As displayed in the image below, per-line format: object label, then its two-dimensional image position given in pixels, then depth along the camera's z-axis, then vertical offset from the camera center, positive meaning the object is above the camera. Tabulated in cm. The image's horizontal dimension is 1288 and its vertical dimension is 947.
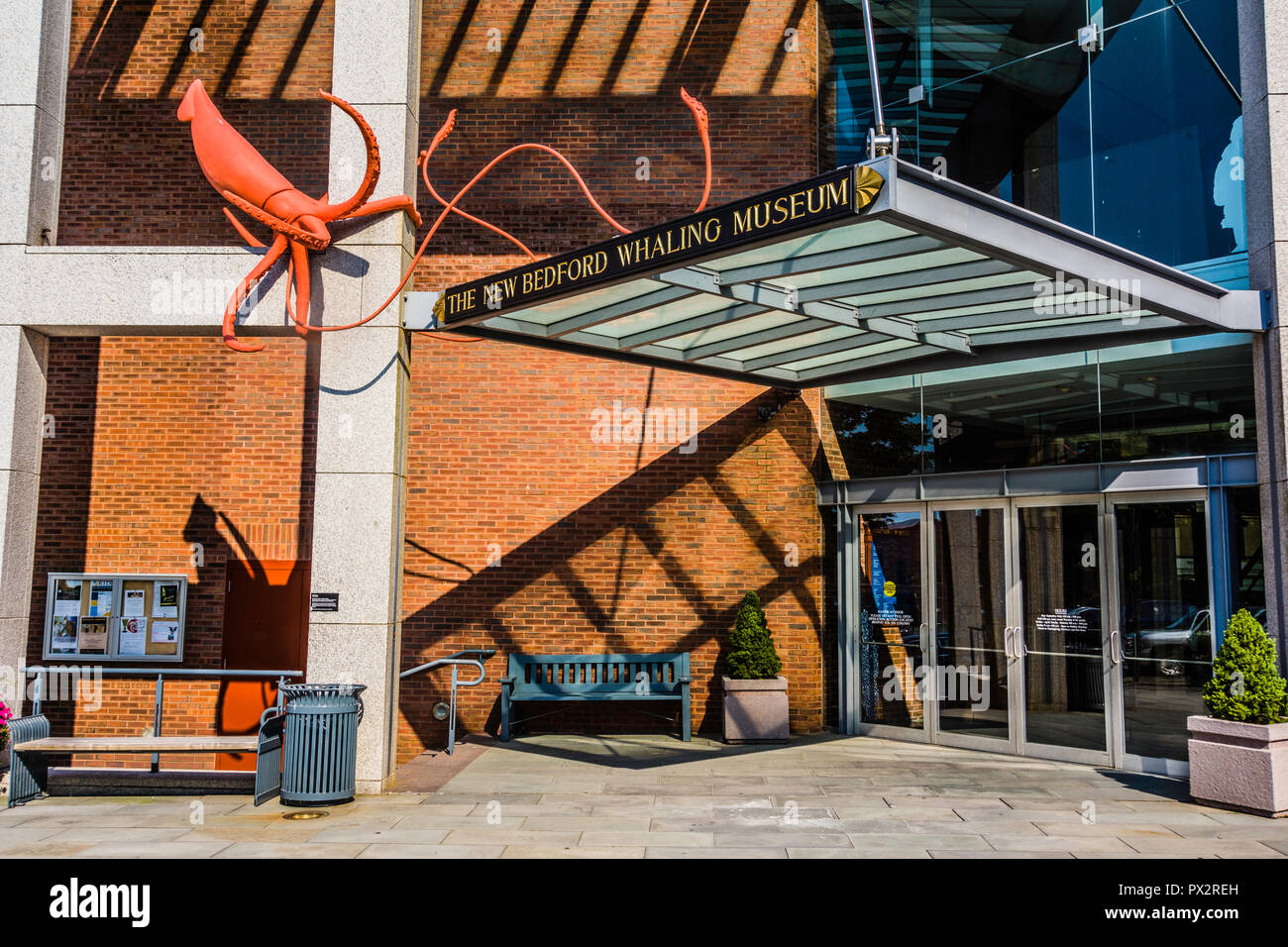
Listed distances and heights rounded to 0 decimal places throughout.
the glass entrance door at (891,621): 1155 -53
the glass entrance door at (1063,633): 1003 -58
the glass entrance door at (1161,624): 931 -45
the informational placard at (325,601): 869 -25
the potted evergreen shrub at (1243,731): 791 -124
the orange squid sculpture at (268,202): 873 +325
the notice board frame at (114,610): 1196 -47
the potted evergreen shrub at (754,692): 1114 -130
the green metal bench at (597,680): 1132 -122
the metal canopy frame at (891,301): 649 +225
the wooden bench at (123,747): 817 -144
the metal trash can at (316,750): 802 -142
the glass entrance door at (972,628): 1080 -57
